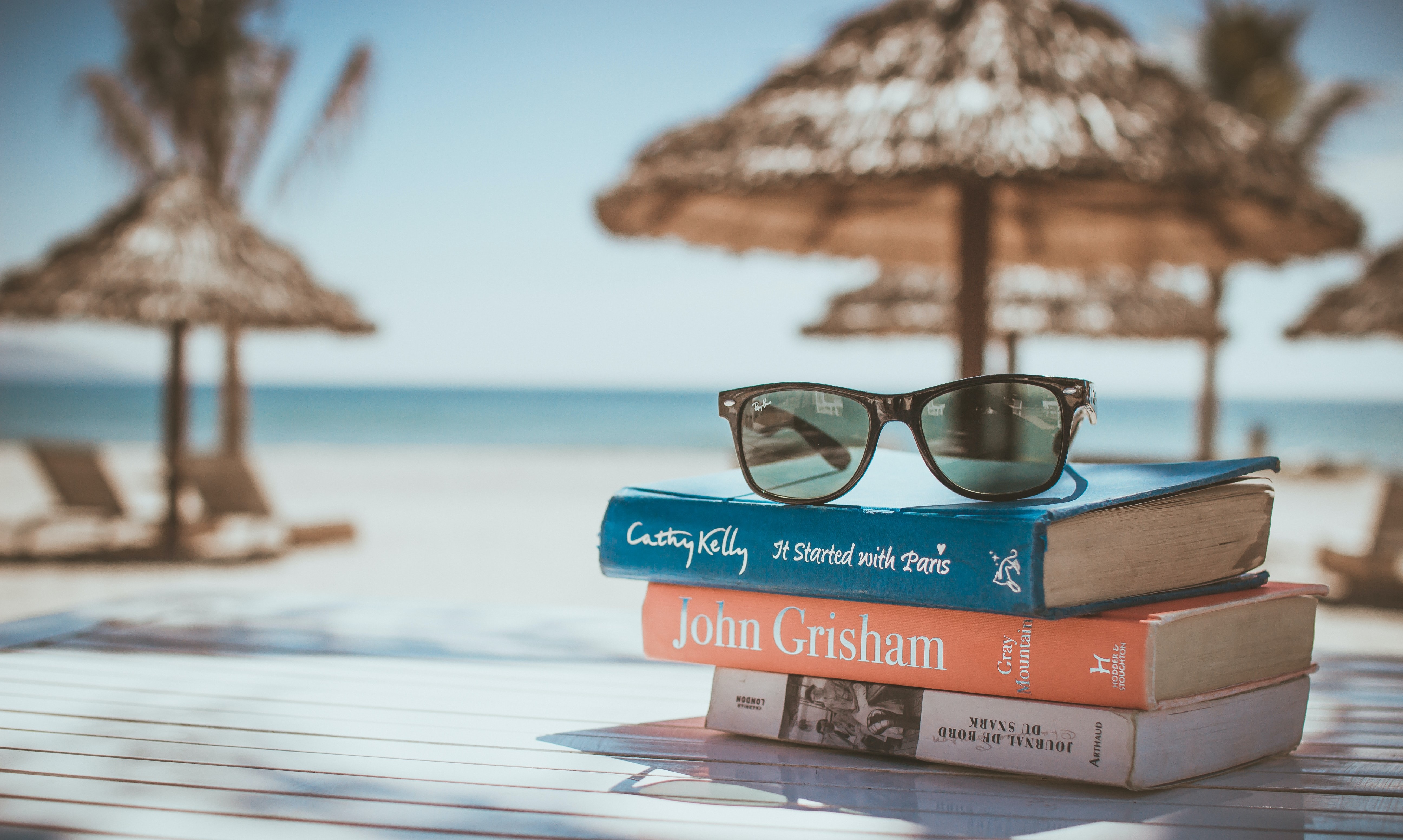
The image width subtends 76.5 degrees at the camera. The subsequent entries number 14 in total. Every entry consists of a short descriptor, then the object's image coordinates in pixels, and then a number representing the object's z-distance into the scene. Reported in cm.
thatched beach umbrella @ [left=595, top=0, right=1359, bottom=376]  247
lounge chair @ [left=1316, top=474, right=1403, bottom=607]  620
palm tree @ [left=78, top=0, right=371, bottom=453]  1035
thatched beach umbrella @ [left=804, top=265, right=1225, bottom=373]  905
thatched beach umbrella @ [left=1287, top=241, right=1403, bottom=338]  656
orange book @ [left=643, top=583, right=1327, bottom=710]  85
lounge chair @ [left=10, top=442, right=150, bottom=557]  732
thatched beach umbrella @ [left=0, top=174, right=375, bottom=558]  671
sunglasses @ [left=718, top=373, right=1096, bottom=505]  99
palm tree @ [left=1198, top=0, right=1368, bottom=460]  1241
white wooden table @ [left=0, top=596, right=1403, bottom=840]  81
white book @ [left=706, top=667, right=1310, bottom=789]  87
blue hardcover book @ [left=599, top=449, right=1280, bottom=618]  85
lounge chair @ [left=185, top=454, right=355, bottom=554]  729
